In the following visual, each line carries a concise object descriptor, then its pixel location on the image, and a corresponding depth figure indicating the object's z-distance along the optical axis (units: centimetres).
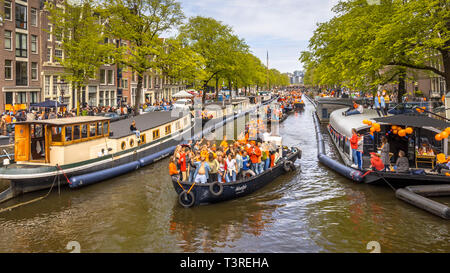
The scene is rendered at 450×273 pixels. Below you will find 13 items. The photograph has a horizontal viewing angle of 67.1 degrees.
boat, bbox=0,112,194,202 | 1570
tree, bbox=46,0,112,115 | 3108
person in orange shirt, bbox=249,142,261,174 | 1683
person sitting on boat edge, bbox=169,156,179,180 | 1471
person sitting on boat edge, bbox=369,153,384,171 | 1636
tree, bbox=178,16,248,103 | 5088
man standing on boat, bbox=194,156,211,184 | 1423
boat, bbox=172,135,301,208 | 1412
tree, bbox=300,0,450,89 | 2141
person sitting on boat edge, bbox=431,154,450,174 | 1569
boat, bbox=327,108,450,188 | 1568
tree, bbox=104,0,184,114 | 3309
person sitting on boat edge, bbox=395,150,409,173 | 1595
